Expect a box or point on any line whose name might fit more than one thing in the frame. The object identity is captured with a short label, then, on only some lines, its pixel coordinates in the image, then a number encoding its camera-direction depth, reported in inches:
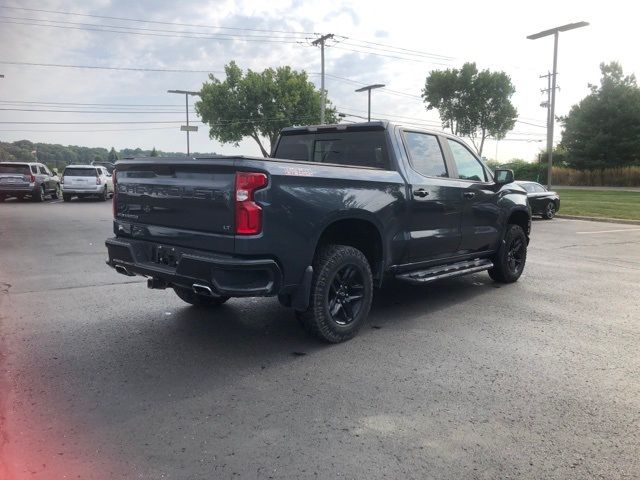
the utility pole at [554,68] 843.6
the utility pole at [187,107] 1536.7
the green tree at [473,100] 2073.1
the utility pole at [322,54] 1298.0
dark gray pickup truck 149.7
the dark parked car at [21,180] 851.4
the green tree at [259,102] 1857.8
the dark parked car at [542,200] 694.5
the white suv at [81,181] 909.2
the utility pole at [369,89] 1468.8
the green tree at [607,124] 1567.4
